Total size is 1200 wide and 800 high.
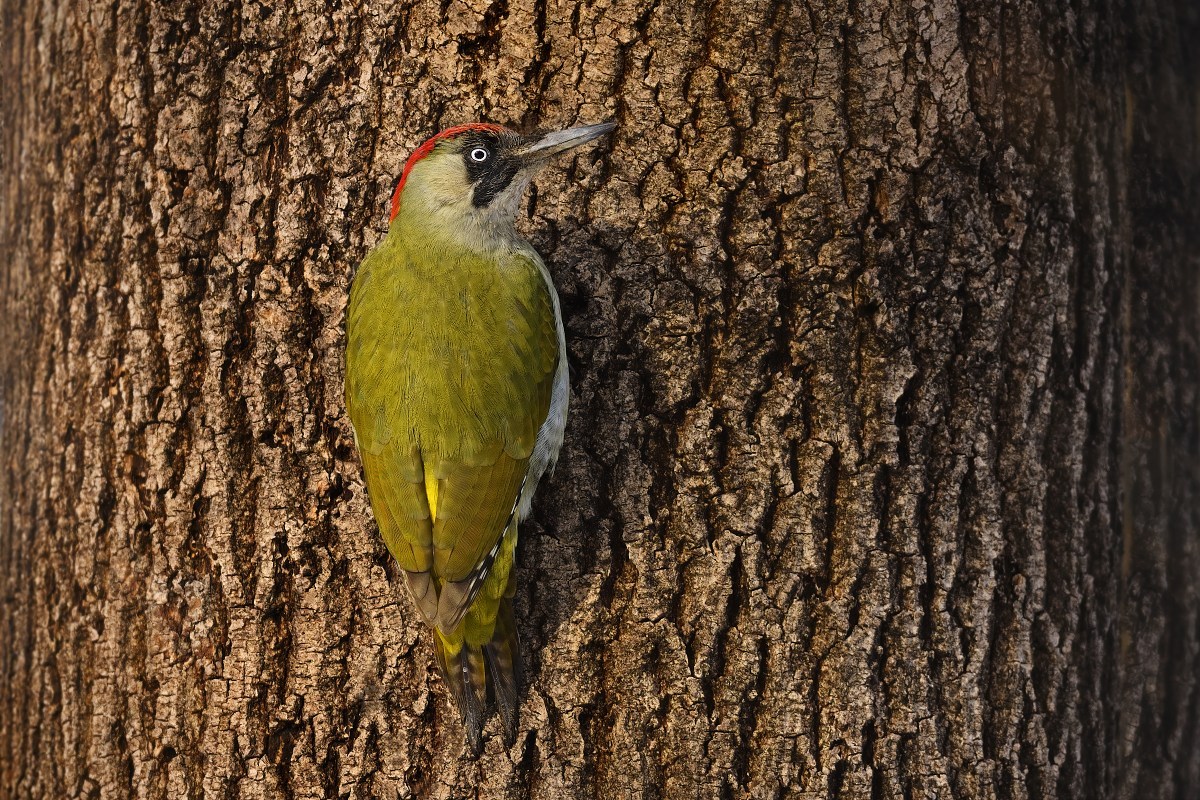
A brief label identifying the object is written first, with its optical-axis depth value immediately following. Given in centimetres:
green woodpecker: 510
